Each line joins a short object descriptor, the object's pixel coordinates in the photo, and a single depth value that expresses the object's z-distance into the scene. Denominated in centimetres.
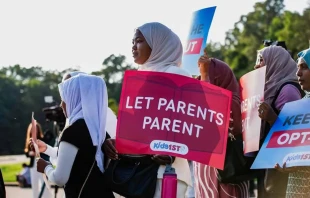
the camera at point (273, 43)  971
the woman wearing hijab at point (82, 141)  681
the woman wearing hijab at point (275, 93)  783
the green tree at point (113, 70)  11365
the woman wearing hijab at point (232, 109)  834
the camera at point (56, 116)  1374
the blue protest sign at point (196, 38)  969
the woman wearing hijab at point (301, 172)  685
